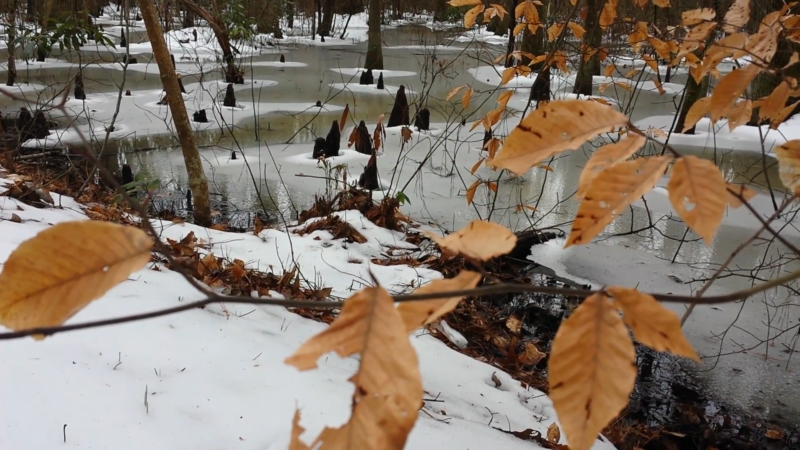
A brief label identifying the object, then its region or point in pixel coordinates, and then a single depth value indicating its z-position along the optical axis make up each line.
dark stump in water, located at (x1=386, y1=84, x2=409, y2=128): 6.03
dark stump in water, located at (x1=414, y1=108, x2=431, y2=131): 6.03
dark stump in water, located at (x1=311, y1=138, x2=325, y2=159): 5.34
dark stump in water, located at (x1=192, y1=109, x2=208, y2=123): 6.87
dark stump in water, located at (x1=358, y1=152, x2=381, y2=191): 4.27
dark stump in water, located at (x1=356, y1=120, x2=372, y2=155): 5.10
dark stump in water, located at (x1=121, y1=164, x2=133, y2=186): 4.36
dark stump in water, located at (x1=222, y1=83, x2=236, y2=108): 7.55
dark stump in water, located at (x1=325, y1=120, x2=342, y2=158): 5.28
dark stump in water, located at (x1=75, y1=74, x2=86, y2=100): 6.74
